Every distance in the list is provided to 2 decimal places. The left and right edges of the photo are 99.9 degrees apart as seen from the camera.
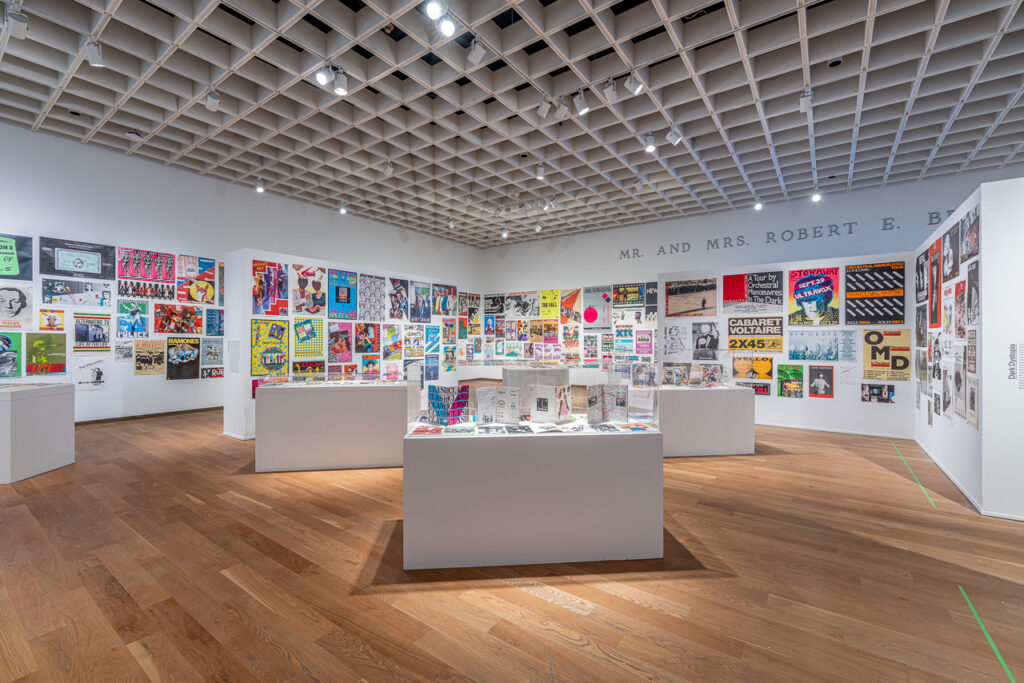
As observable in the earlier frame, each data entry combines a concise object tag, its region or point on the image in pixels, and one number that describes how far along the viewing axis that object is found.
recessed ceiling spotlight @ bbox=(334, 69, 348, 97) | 4.71
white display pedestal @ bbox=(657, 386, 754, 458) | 5.28
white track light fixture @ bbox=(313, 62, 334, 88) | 4.64
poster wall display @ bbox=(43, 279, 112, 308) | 6.37
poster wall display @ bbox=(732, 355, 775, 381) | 7.07
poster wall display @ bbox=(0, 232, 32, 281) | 6.01
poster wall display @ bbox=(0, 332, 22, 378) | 5.96
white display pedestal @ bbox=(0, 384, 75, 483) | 4.14
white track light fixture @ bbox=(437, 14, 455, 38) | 3.88
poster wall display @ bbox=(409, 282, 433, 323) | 7.81
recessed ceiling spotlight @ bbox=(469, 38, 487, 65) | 4.26
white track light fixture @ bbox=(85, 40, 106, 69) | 4.28
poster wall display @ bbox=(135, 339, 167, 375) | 7.24
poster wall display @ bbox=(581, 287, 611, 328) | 11.58
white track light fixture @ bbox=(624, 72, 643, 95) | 4.75
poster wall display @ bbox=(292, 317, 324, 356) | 6.30
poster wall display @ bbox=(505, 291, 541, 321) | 12.97
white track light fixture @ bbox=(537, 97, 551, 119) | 5.19
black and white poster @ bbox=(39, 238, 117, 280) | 6.34
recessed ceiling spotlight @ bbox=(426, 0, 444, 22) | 3.59
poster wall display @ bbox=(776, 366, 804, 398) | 6.84
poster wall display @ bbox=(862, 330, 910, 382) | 6.20
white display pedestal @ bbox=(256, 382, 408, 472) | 4.60
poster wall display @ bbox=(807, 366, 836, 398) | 6.62
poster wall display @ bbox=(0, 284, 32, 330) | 5.97
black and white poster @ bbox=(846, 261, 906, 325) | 6.23
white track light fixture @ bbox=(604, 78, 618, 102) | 4.89
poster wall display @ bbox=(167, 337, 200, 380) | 7.60
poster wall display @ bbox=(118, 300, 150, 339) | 7.03
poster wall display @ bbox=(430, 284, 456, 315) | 8.37
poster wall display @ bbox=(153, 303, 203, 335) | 7.42
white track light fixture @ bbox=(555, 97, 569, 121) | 5.36
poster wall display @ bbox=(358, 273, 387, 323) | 6.95
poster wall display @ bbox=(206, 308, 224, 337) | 8.07
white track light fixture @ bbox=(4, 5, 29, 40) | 3.75
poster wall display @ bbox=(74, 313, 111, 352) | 6.62
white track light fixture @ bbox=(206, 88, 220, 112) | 5.09
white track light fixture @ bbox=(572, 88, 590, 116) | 5.14
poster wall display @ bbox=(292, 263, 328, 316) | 6.25
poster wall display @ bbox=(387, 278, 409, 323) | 7.38
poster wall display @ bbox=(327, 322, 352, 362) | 6.60
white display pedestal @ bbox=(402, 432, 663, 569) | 2.60
